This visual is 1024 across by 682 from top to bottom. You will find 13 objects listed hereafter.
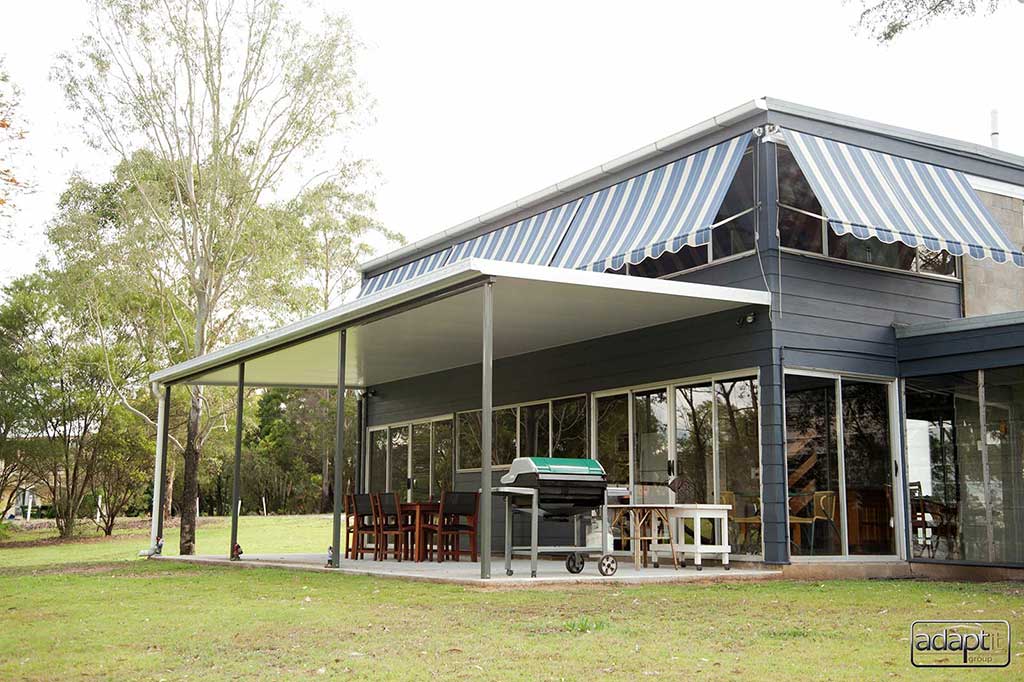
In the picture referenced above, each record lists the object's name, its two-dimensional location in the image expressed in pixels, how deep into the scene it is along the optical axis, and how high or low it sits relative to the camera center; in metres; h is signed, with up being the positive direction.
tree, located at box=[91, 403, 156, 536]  25.12 +0.40
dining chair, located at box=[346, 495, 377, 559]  12.77 -0.58
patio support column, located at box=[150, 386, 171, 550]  15.48 +0.10
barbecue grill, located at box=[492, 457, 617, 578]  9.24 -0.12
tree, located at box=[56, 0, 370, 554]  16.48 +5.95
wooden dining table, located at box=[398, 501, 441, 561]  12.32 -0.44
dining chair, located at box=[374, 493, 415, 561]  12.51 -0.60
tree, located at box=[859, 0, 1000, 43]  8.91 +4.01
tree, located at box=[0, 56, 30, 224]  11.71 +4.04
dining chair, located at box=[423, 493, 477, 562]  12.05 -0.54
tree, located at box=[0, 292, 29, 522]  23.73 +1.54
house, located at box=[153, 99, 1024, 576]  10.48 +1.68
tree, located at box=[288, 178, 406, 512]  28.08 +6.62
